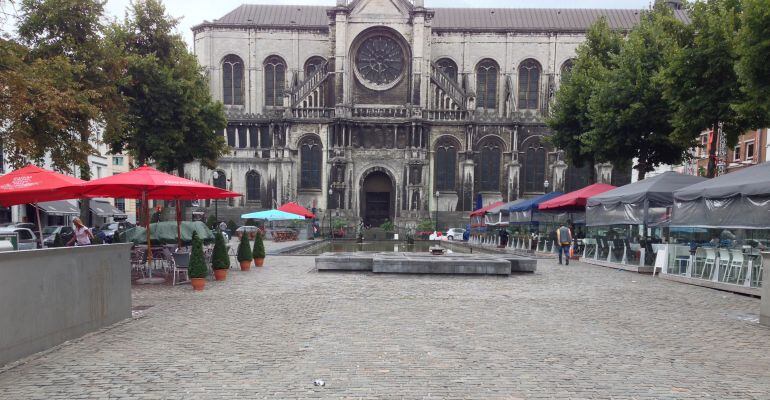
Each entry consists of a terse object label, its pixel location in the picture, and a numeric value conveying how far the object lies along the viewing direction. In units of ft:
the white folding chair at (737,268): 38.21
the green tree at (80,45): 53.36
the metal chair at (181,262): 39.86
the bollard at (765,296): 25.61
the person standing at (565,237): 57.88
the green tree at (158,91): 67.82
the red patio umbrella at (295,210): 102.99
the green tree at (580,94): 76.95
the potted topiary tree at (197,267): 34.86
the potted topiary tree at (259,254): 53.26
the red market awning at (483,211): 112.37
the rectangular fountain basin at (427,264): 46.32
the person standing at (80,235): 39.01
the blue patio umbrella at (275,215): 94.53
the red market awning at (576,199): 66.80
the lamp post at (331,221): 132.11
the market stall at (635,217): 50.57
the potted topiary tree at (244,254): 49.03
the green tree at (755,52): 34.22
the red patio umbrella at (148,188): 35.65
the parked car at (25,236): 42.93
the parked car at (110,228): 79.88
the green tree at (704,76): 47.47
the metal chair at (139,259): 40.87
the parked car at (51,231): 67.42
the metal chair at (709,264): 41.01
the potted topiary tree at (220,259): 40.68
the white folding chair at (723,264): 39.58
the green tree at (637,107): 62.46
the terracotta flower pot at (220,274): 40.93
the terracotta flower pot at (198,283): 34.96
